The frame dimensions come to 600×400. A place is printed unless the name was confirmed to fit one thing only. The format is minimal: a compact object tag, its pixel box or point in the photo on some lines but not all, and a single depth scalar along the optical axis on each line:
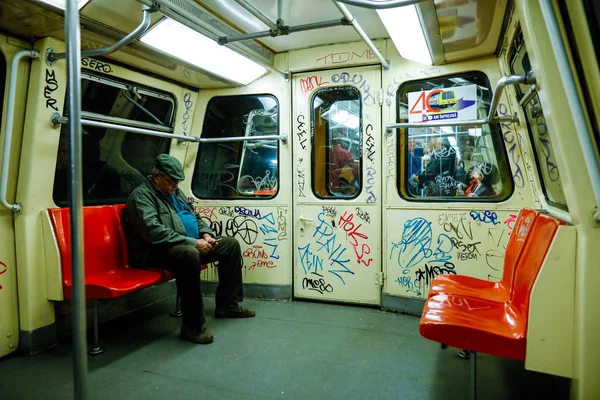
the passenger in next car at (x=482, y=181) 3.42
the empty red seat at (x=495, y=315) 1.87
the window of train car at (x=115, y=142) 3.29
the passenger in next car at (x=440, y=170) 3.56
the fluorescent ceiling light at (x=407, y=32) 2.72
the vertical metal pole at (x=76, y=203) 1.30
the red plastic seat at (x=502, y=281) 2.53
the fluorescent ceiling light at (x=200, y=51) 2.95
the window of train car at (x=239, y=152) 4.25
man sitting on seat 3.12
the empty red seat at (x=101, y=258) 2.82
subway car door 3.84
